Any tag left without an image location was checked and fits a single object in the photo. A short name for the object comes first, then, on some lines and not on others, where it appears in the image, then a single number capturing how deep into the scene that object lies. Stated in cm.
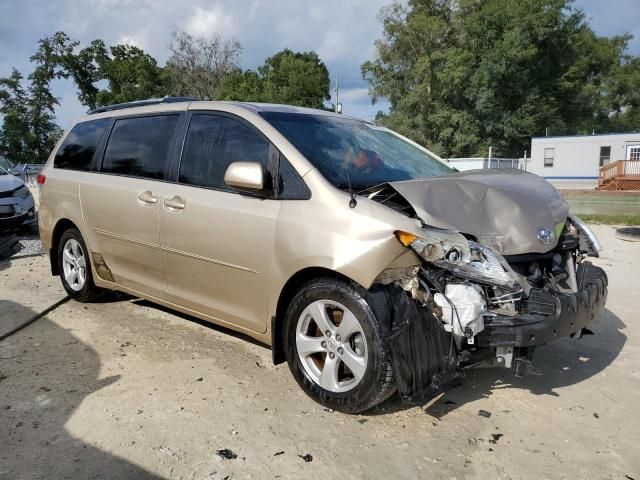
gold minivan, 288
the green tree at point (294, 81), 5366
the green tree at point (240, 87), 4950
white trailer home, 3172
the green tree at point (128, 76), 4988
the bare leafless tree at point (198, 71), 4928
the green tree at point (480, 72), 4047
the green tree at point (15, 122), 4419
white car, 873
